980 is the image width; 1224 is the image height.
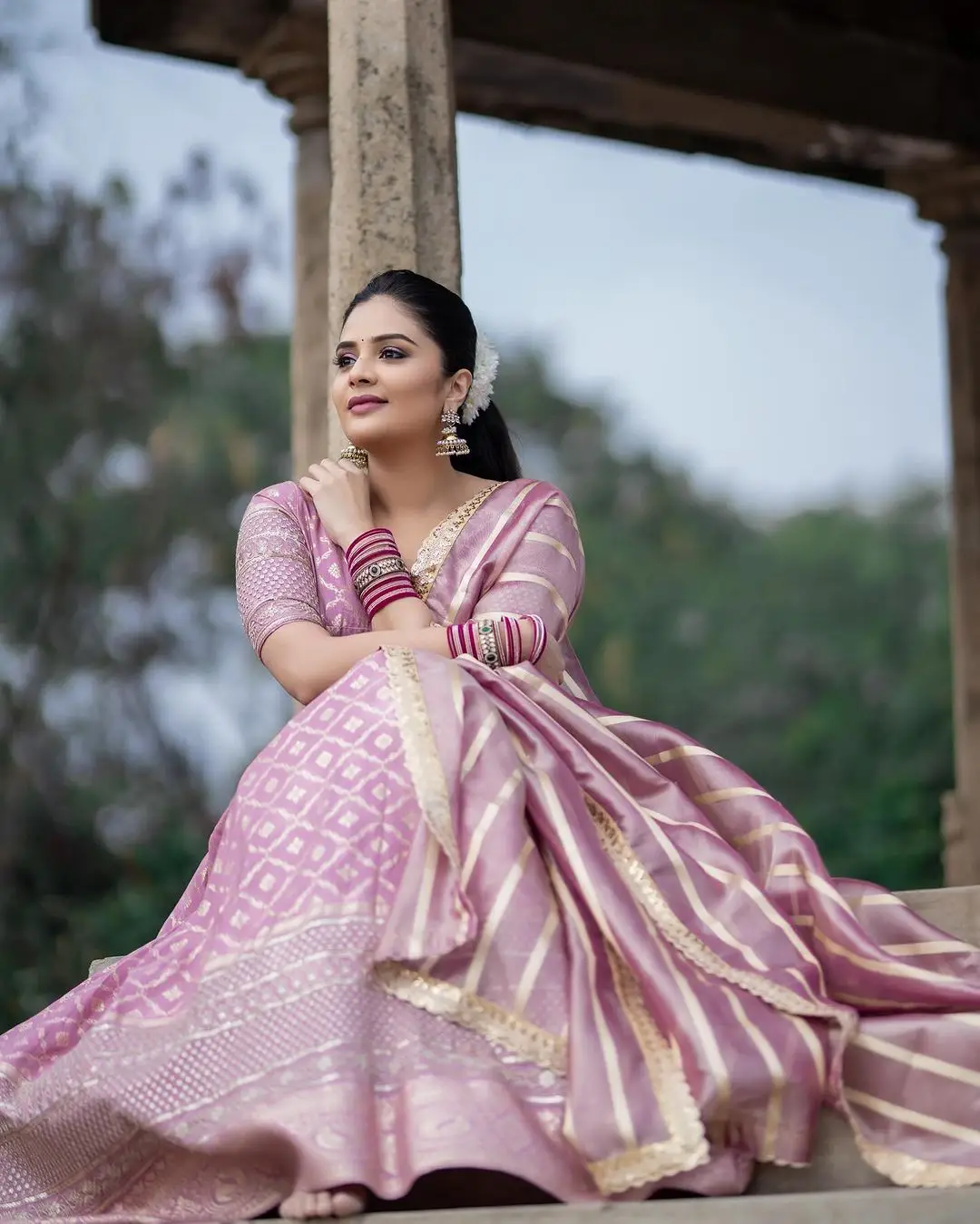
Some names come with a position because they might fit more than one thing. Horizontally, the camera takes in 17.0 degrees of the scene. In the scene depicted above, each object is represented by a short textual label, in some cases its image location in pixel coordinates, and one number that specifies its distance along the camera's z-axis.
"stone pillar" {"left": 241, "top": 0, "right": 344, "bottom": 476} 11.74
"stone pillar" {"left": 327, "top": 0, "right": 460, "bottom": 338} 7.78
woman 4.65
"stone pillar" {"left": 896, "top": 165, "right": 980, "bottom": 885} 14.16
